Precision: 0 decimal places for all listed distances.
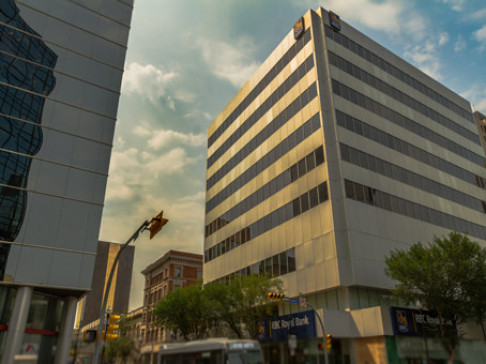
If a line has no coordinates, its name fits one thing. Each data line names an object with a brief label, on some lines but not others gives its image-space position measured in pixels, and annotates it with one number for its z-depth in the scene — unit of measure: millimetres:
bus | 20203
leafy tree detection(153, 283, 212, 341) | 44438
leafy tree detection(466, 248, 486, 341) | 31516
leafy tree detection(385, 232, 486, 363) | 30875
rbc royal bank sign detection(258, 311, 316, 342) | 34562
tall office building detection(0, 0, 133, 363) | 25922
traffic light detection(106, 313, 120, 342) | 19025
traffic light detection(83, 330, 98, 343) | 18812
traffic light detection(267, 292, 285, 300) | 29323
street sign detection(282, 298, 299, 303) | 30653
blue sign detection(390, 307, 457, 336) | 32375
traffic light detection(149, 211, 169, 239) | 16638
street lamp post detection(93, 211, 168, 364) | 16719
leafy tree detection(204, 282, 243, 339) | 39212
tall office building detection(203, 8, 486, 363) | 35719
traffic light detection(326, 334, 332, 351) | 28127
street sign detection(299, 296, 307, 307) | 30550
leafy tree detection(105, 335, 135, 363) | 40969
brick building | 84000
